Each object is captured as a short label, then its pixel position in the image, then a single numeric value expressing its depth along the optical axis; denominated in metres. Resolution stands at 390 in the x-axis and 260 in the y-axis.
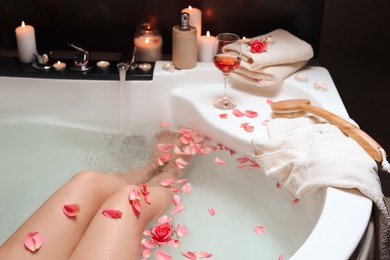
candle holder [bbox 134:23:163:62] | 1.96
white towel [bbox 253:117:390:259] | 1.28
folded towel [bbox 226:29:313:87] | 1.81
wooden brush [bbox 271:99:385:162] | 1.39
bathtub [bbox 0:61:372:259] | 1.57
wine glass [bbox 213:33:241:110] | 1.69
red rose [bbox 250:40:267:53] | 1.82
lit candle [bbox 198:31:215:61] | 1.99
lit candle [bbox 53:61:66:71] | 1.96
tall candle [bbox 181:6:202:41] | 1.94
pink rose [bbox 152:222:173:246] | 1.47
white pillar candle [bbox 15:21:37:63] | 1.94
